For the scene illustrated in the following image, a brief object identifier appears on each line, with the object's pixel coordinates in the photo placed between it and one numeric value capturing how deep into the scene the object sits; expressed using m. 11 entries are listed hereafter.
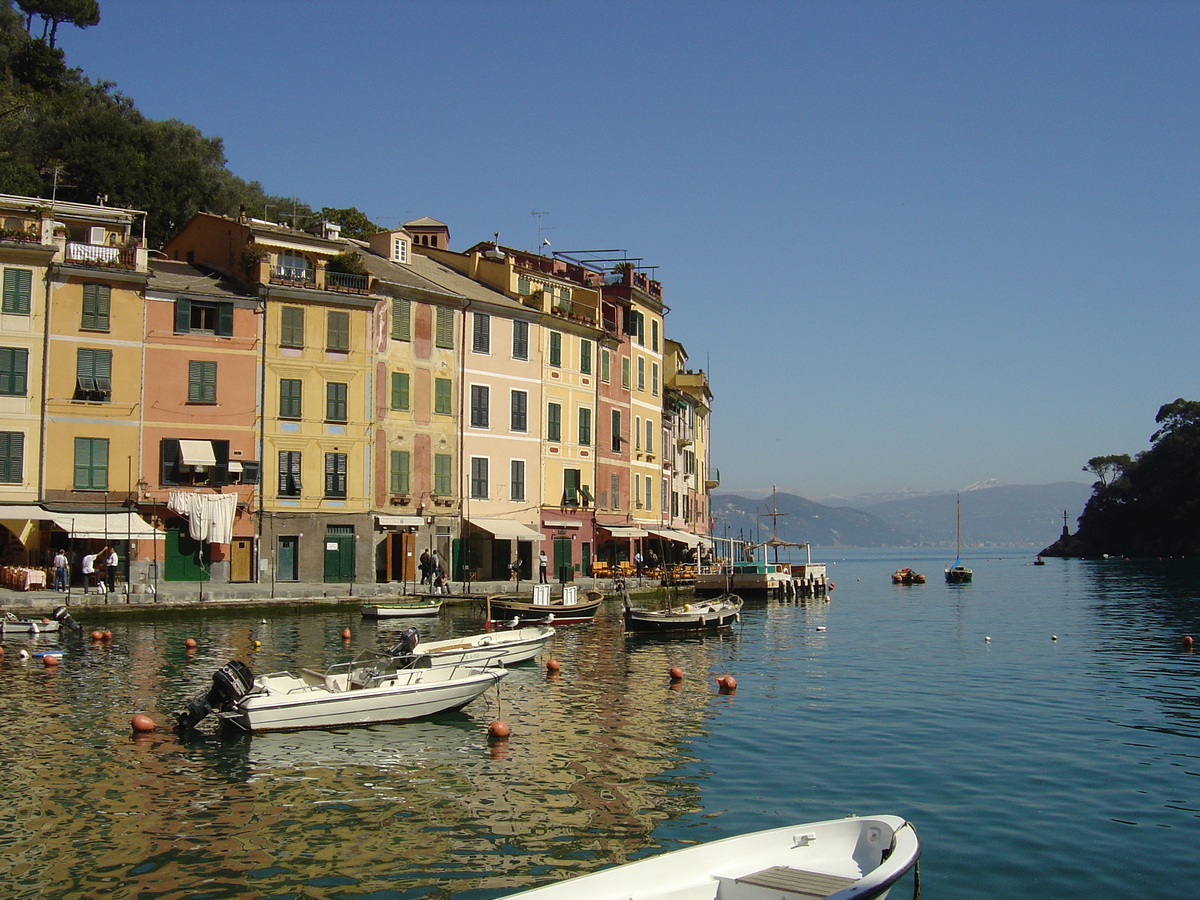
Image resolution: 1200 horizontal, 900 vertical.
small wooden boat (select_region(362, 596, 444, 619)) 41.03
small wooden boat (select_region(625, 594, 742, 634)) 40.34
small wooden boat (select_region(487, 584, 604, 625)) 40.31
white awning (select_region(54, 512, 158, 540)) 40.59
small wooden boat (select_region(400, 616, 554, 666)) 27.55
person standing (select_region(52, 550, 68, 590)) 39.28
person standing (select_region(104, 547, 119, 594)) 39.34
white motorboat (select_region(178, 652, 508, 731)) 20.27
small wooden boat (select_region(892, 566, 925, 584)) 97.25
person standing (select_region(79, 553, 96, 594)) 39.97
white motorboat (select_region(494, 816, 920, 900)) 10.17
